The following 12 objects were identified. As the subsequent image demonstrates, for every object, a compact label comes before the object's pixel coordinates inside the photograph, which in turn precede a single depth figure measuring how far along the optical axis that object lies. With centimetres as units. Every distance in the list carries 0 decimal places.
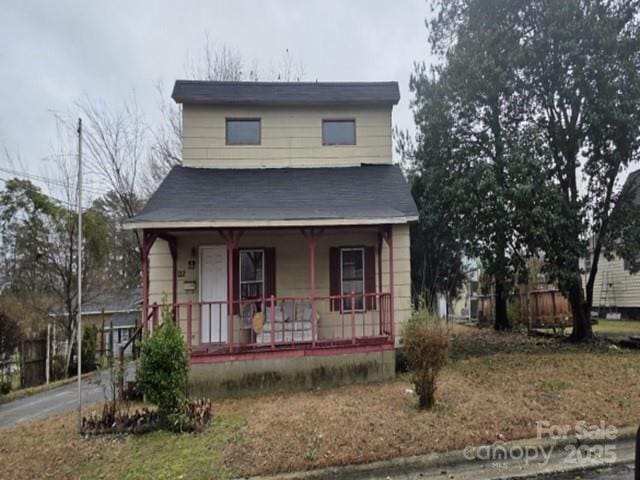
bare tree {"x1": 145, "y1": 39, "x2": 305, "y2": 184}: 1831
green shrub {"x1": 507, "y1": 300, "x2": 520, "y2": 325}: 1627
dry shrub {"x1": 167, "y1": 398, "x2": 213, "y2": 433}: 575
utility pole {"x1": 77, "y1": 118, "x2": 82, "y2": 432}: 595
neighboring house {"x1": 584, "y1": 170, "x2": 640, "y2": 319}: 1997
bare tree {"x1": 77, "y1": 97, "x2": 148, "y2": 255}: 1628
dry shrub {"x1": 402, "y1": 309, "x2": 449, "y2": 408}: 580
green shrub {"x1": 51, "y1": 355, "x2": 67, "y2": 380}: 1426
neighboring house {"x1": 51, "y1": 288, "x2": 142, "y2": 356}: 2523
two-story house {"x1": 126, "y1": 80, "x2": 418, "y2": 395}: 793
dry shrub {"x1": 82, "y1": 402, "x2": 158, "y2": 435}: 577
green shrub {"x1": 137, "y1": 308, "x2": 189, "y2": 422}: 575
